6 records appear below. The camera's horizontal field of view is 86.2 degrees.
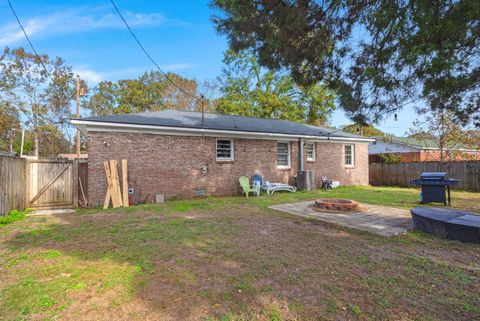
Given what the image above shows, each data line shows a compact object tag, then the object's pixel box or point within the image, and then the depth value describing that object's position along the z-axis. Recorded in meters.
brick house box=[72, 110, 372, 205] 9.48
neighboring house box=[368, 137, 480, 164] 18.55
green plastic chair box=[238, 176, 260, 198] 11.23
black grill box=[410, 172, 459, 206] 8.38
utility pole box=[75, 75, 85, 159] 16.91
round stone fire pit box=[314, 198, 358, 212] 7.49
